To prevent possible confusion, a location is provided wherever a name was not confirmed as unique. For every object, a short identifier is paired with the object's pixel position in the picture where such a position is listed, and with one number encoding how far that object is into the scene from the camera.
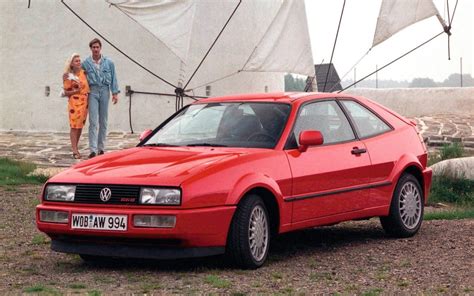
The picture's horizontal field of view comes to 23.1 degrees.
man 15.92
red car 7.39
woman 16.05
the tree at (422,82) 95.54
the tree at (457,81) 87.78
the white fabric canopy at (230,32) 18.55
